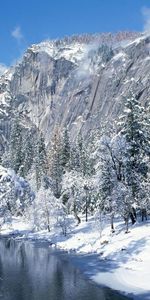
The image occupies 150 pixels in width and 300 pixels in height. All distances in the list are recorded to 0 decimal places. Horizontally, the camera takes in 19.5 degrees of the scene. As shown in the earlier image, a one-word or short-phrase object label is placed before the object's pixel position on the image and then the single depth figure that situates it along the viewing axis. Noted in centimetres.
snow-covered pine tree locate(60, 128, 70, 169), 9388
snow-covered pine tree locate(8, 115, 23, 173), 11312
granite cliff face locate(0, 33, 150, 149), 18888
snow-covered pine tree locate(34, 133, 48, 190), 9822
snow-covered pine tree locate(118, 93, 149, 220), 5394
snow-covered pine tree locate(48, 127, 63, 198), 9244
